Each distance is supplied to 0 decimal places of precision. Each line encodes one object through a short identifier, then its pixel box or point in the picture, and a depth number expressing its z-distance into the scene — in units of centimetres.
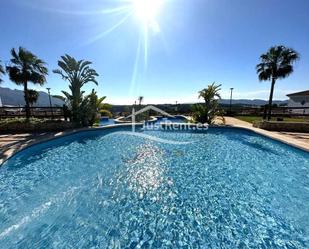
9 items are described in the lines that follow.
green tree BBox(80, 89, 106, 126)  947
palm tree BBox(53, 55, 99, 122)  914
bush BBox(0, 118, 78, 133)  847
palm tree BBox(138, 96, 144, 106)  2176
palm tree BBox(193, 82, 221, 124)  1048
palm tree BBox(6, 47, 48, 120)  897
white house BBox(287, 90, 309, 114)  2161
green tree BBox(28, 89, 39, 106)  1602
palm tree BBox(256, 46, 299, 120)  1143
